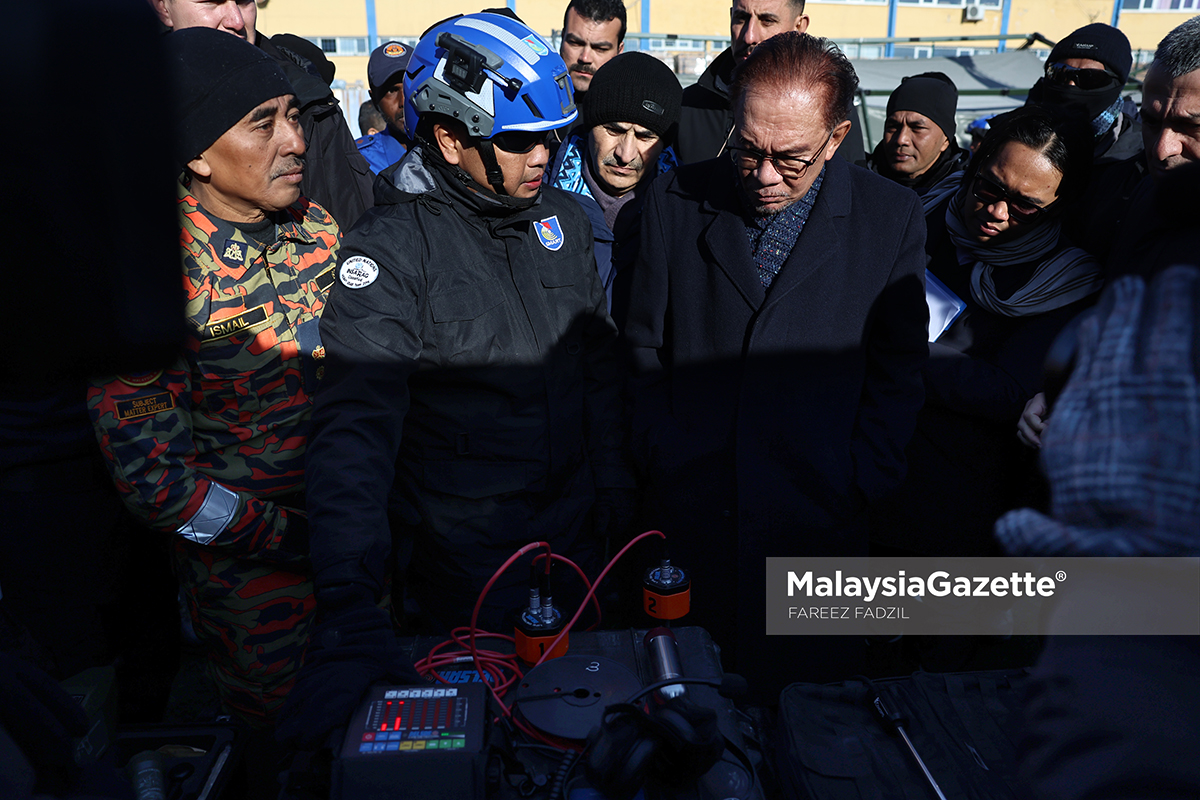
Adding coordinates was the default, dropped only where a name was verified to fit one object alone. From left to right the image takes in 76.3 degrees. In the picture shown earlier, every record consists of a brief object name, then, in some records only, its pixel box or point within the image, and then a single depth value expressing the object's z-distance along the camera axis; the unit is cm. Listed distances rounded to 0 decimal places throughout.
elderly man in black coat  233
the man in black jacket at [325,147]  341
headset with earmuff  115
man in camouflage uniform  204
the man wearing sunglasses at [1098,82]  372
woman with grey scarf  257
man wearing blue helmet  199
